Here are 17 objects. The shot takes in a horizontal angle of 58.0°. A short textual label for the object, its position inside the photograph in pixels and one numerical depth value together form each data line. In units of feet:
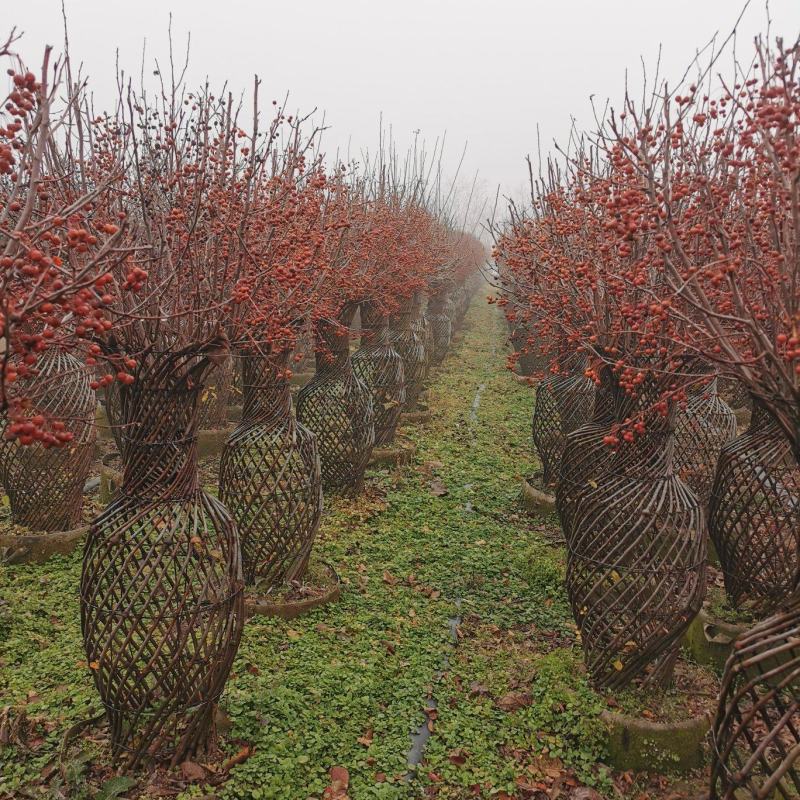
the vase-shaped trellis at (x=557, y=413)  30.78
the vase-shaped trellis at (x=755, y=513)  19.02
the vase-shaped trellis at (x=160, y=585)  13.73
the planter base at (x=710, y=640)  18.61
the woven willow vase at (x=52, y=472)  24.18
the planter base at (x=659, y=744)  15.29
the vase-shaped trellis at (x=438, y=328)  66.44
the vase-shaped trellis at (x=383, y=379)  37.22
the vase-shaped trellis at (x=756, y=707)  8.95
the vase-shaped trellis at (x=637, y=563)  16.30
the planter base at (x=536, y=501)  30.37
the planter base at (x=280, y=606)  20.77
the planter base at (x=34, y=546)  23.35
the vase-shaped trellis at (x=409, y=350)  45.47
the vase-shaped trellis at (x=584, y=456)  20.45
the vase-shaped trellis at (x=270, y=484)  21.83
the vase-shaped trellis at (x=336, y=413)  29.66
